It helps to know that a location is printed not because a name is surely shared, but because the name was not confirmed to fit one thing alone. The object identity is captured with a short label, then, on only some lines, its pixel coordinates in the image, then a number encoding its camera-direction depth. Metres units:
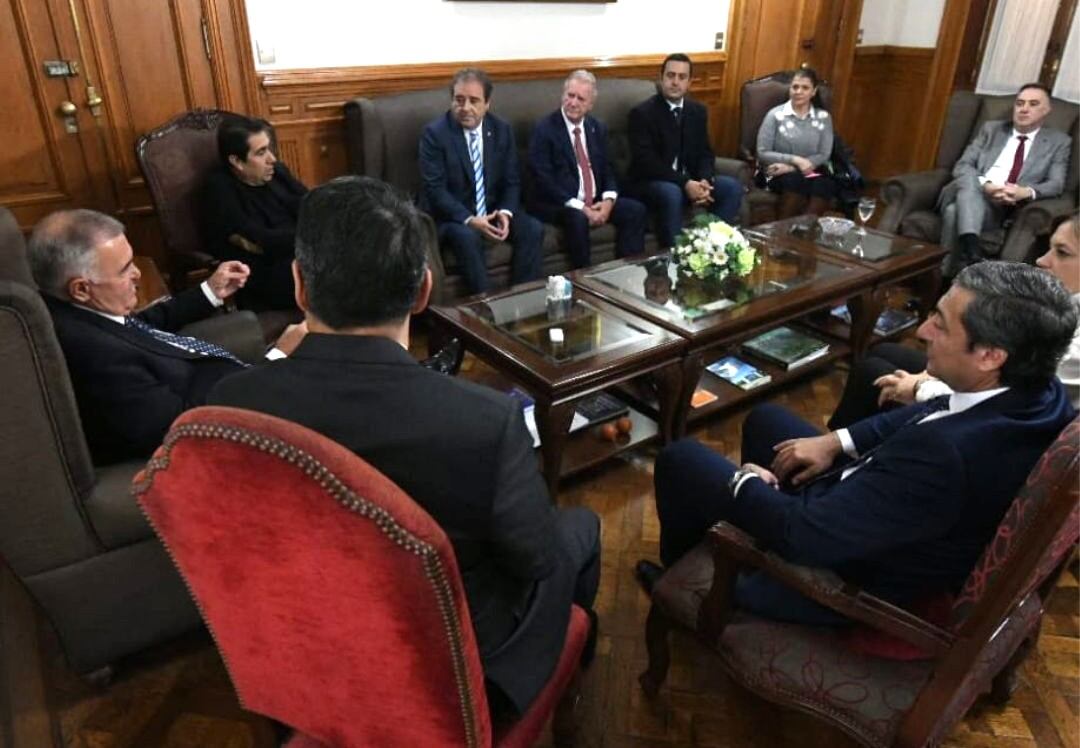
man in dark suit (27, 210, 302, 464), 1.46
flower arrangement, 2.59
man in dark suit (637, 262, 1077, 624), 1.13
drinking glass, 3.17
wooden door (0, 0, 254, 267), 2.73
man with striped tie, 3.13
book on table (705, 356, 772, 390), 2.61
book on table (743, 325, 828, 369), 2.72
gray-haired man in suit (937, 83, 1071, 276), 3.51
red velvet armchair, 0.72
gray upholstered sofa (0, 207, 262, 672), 1.27
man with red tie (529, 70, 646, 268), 3.49
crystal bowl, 3.24
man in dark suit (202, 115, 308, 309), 2.62
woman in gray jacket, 4.07
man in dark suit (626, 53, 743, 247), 3.77
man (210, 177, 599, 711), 0.88
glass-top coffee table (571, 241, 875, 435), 2.33
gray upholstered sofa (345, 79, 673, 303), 3.27
